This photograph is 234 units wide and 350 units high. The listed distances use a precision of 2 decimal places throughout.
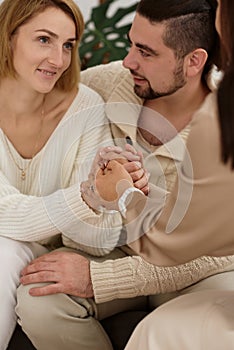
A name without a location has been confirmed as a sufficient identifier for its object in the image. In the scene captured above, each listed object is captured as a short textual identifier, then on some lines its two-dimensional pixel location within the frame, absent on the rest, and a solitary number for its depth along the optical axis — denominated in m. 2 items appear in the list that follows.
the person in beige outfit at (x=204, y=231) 1.52
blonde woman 2.09
